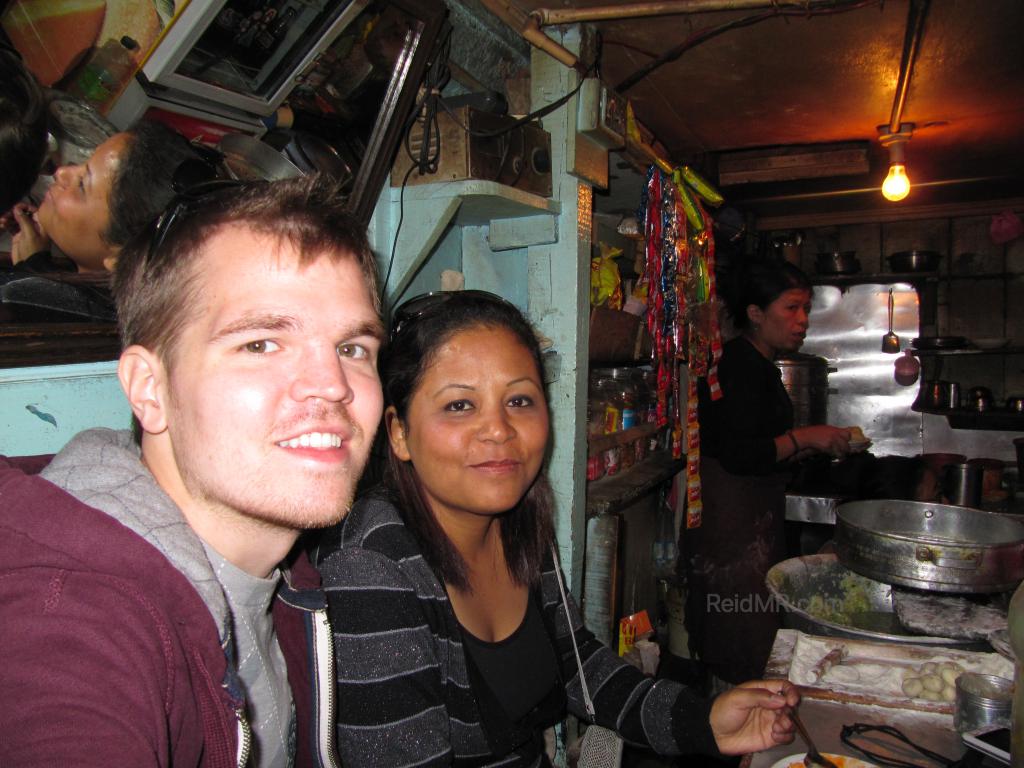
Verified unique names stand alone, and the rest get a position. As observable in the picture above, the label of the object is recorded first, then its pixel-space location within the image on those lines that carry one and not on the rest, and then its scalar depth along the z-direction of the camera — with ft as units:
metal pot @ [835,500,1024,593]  5.69
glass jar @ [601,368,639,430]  11.44
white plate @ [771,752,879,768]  4.34
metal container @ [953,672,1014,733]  4.40
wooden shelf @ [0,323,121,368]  3.72
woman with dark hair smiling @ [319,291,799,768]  4.64
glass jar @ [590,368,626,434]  10.84
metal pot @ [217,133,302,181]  5.18
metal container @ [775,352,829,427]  19.22
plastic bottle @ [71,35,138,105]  4.04
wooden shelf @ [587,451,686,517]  9.55
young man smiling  2.34
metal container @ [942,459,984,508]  12.64
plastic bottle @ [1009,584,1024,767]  3.72
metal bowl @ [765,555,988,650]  6.95
